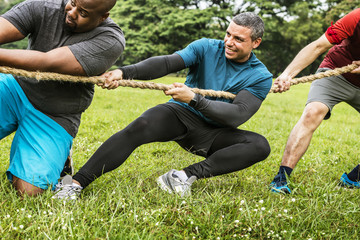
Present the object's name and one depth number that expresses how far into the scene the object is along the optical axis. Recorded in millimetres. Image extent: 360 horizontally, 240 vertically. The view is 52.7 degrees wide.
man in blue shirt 2906
